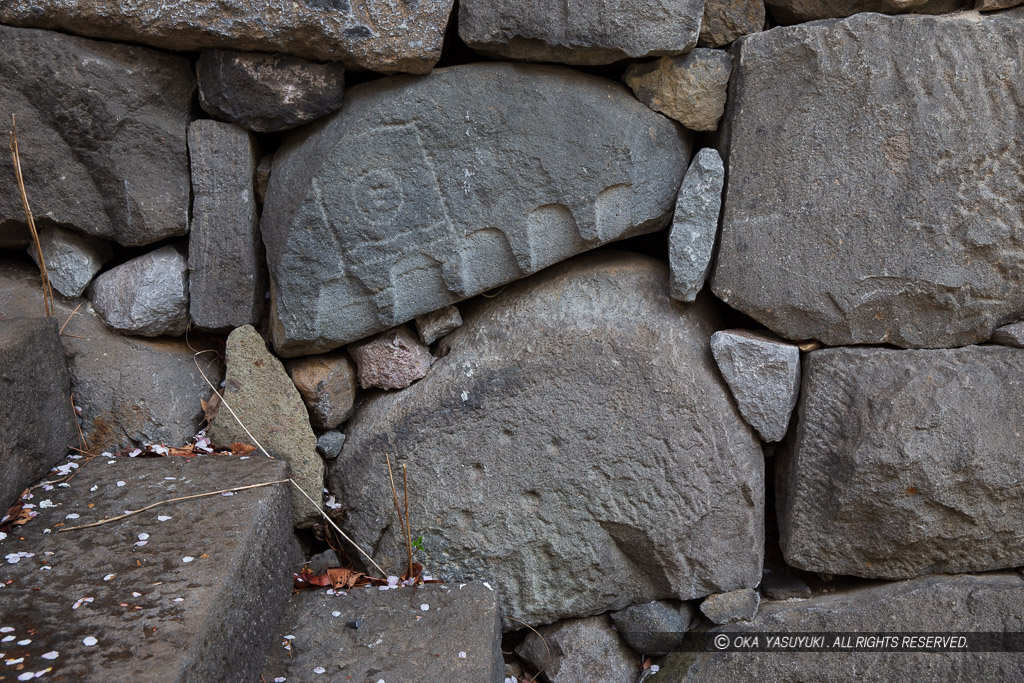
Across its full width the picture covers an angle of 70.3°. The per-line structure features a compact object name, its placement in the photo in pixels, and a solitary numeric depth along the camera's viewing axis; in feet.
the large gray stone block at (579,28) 5.41
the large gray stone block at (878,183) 5.45
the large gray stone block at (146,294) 6.18
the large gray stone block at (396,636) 5.31
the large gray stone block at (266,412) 6.25
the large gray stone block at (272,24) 5.23
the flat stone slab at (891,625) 6.05
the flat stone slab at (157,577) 4.19
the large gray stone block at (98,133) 5.47
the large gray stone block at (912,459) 5.79
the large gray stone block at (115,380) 6.17
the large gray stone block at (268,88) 5.58
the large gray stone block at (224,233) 5.95
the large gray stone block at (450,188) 5.69
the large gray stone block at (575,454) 6.08
